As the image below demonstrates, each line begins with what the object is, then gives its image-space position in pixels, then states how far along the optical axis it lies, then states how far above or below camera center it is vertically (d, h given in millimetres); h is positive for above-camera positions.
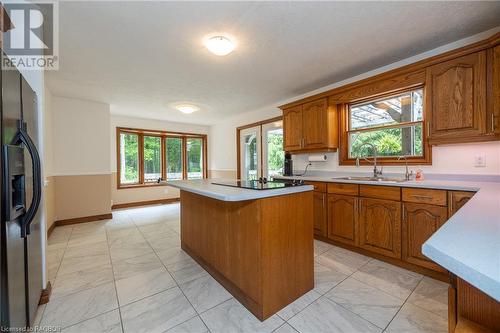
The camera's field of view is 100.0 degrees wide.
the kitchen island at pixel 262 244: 1488 -629
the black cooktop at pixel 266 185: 1632 -176
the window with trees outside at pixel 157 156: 5277 +268
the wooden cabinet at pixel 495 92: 1743 +580
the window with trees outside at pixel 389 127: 2510 +472
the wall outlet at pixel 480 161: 2020 +2
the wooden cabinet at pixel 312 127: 3055 +572
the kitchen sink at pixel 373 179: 2532 -199
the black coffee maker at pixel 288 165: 3666 -17
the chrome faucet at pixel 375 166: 2693 -49
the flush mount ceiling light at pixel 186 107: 3488 +988
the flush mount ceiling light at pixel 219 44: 1990 +1169
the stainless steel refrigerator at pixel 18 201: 1006 -181
